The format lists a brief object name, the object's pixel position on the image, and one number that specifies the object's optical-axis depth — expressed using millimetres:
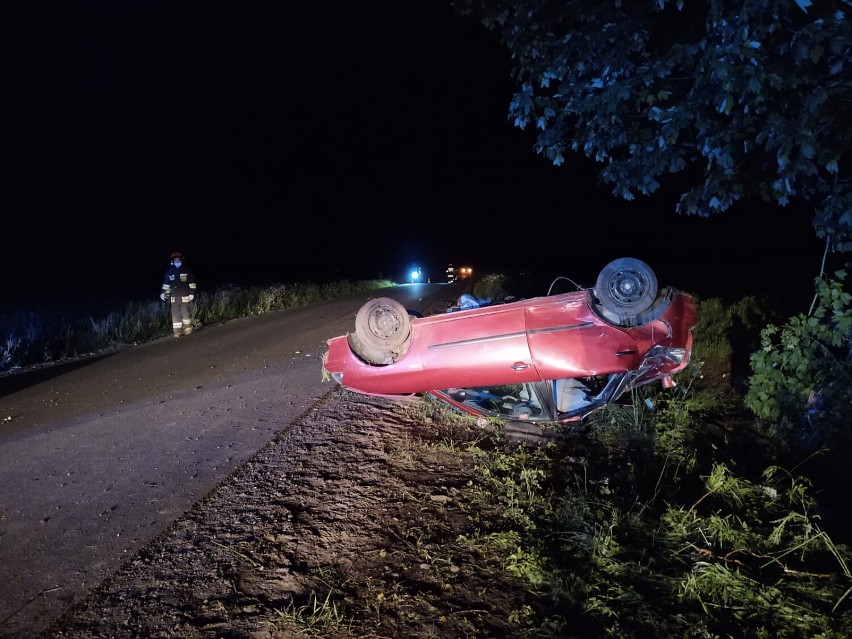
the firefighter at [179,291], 10891
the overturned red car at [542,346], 4133
